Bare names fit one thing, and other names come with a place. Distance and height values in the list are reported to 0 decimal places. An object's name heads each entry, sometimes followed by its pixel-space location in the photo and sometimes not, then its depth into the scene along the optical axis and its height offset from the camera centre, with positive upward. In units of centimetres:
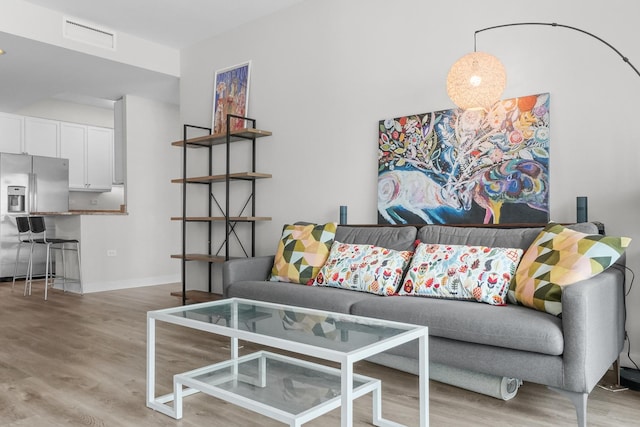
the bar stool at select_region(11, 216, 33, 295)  603 -38
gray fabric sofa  204 -54
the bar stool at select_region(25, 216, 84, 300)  576 -40
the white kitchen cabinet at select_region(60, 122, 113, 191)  759 +84
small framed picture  488 +115
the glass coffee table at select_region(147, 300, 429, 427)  175 -66
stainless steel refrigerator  682 +20
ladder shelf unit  453 +15
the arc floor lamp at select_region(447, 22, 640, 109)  298 +79
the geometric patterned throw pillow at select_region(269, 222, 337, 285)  345 -32
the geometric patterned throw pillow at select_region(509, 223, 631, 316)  226 -25
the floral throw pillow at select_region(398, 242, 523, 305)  257 -34
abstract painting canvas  312 +30
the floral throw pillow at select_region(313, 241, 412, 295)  298 -37
